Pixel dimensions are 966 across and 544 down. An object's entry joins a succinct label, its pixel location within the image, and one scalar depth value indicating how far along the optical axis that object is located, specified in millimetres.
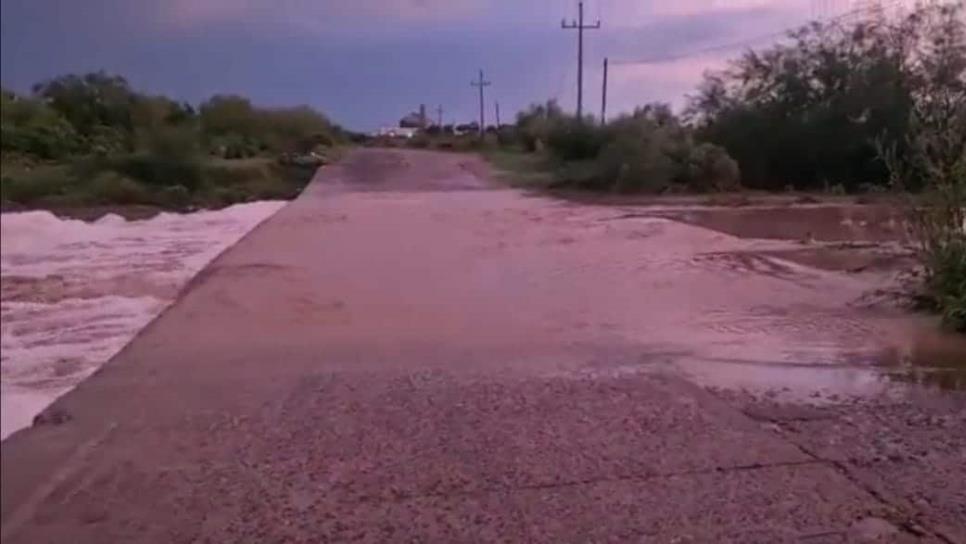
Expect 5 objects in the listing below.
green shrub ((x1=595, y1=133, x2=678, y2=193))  33844
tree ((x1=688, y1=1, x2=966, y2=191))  29391
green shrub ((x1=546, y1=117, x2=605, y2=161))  17933
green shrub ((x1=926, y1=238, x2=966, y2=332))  11141
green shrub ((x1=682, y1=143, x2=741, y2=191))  34844
